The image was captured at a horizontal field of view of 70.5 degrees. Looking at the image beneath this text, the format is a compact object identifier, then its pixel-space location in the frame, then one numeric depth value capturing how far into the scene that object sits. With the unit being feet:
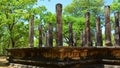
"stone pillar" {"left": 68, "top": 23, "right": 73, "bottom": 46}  26.00
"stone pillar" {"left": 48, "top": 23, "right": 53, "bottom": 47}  26.33
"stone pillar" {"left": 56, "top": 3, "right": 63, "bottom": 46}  15.19
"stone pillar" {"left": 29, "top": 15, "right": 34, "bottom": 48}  20.27
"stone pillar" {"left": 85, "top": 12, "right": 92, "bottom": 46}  18.15
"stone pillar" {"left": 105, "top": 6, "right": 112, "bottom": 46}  15.14
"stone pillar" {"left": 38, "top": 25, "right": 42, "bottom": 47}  26.15
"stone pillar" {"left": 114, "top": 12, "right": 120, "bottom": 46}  16.70
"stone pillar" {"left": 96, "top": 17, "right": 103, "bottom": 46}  17.31
